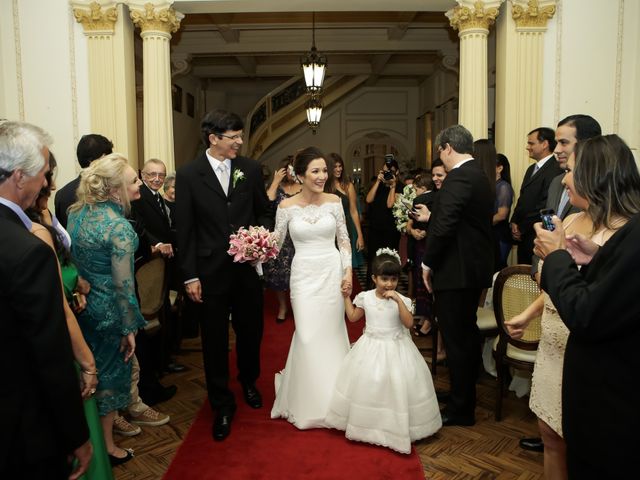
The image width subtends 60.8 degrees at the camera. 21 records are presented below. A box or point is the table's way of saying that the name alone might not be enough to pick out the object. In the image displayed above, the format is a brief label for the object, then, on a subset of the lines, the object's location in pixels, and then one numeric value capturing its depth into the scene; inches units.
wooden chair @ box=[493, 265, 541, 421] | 136.3
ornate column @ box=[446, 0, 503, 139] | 238.7
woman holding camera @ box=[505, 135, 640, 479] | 70.5
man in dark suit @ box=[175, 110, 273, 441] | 137.2
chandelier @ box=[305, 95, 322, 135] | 363.3
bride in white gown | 142.1
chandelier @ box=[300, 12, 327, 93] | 298.2
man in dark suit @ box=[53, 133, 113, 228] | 146.8
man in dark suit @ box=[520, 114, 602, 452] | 132.6
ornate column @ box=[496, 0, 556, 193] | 231.9
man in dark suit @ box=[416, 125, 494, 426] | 136.1
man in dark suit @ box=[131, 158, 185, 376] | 171.3
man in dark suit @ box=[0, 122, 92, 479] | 57.1
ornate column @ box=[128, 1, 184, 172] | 244.8
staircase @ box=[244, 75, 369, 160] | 594.2
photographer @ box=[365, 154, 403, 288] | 278.9
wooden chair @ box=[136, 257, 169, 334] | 152.9
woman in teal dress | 112.9
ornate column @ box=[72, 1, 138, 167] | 241.0
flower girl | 129.1
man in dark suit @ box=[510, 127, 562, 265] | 180.9
